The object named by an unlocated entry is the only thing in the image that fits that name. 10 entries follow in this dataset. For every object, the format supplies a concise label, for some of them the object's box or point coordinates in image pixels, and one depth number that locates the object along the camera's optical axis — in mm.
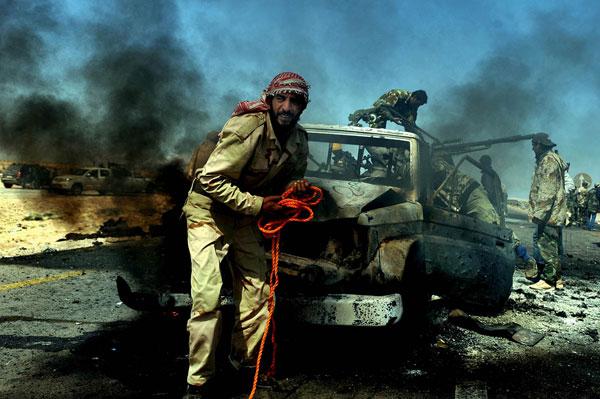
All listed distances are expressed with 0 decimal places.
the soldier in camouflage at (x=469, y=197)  5352
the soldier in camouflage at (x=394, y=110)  7363
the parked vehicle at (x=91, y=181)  18922
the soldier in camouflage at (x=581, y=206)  19984
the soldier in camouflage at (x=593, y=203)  19297
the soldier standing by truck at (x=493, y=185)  7847
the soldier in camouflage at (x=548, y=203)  6645
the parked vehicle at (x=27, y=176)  22406
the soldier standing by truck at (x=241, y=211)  2598
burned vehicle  2977
